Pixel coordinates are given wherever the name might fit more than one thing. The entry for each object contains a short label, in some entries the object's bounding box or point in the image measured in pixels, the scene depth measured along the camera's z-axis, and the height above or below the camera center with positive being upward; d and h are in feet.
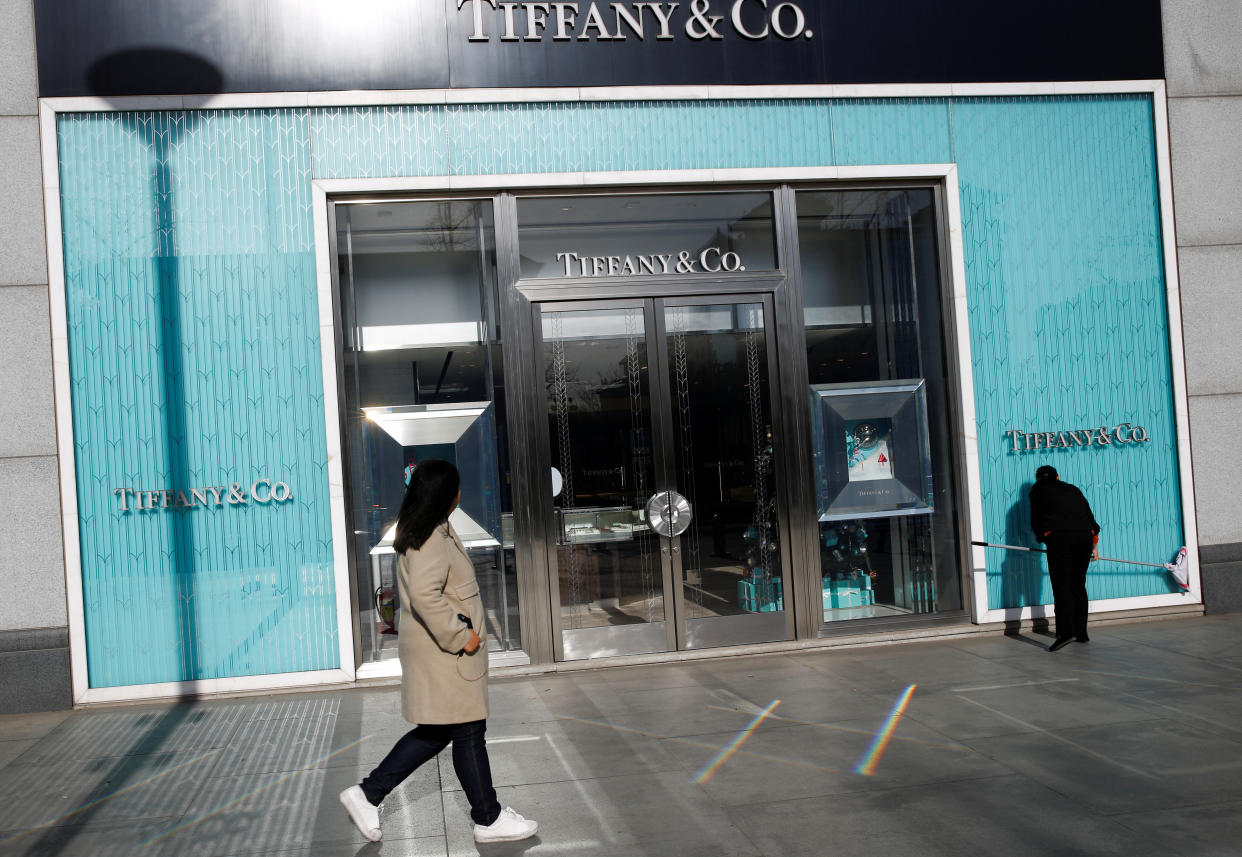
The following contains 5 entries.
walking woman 15.23 -3.12
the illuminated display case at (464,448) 27.81 +0.03
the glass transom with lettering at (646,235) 28.58 +5.48
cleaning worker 27.71 -3.58
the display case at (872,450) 29.78 -0.82
